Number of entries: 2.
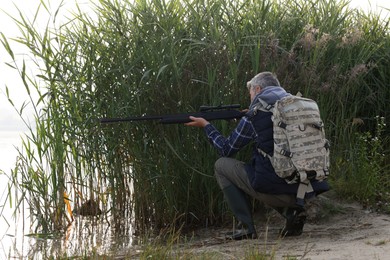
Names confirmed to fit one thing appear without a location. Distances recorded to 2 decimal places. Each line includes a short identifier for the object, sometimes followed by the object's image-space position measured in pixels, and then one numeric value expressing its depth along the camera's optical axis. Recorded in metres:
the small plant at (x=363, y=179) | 14.34
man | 11.80
